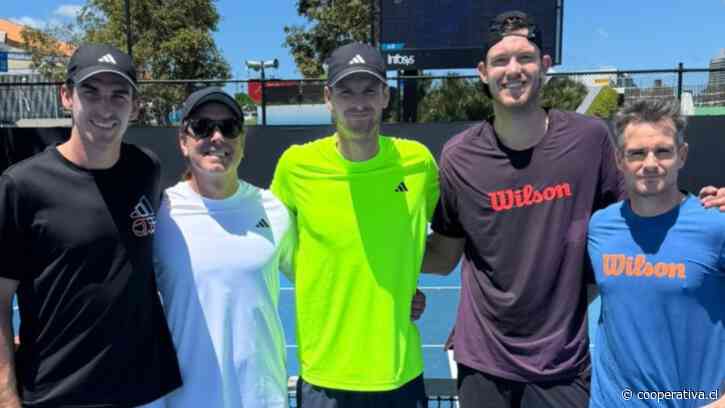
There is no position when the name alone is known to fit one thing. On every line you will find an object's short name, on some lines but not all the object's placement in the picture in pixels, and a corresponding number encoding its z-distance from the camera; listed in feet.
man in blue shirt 7.14
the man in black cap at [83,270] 7.07
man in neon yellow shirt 8.50
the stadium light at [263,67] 41.07
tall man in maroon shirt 8.27
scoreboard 37.52
